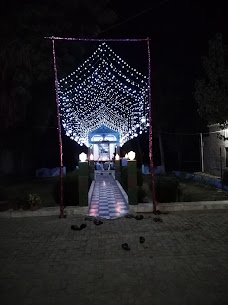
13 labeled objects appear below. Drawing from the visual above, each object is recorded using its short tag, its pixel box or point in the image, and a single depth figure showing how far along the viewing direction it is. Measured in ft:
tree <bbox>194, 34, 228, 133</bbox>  39.40
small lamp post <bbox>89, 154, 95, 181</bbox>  62.24
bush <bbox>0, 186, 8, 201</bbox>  32.50
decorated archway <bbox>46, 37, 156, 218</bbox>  49.39
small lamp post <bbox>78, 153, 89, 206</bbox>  29.43
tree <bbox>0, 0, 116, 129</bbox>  50.39
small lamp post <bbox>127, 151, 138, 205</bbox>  29.73
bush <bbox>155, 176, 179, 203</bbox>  30.78
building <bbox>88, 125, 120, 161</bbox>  91.91
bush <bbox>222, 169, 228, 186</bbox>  44.90
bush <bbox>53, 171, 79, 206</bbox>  31.24
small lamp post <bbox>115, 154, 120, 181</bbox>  54.55
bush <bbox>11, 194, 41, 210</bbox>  29.21
